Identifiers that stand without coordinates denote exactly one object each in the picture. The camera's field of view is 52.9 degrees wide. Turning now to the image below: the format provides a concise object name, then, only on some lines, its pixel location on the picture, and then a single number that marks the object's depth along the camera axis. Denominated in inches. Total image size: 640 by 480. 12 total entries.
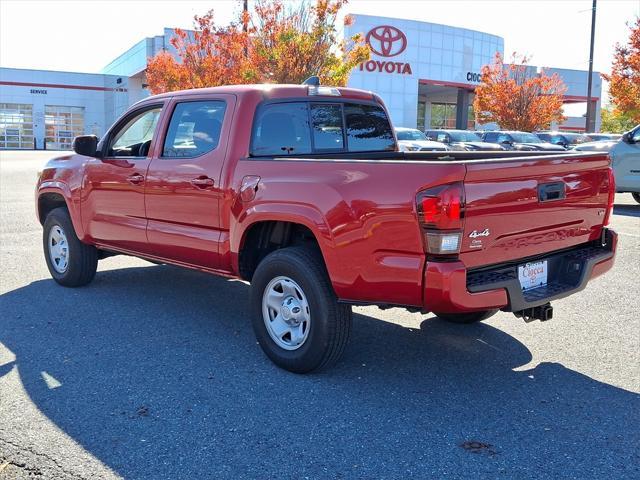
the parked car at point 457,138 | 1011.7
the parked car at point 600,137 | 1056.0
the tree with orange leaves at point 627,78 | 940.6
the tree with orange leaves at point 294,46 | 699.4
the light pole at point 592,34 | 1278.3
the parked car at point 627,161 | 540.4
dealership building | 1781.5
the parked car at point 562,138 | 1172.6
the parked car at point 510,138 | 1050.6
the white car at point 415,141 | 820.9
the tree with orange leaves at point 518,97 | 1373.0
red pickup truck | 143.4
